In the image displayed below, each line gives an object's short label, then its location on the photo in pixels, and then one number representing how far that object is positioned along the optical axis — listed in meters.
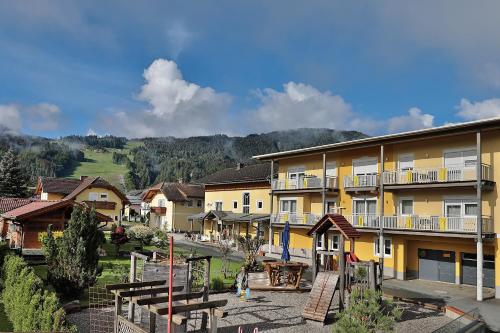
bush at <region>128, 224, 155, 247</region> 36.62
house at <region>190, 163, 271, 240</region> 41.53
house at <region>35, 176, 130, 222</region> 53.72
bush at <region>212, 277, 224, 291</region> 19.39
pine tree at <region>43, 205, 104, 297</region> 16.08
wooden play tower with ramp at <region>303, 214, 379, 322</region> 15.05
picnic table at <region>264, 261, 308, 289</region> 20.58
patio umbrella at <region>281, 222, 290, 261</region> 22.51
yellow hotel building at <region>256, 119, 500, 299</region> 23.03
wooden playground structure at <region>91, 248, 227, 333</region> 9.48
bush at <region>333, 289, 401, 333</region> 9.42
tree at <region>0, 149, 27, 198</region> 56.81
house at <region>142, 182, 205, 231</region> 58.66
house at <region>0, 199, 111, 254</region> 29.73
